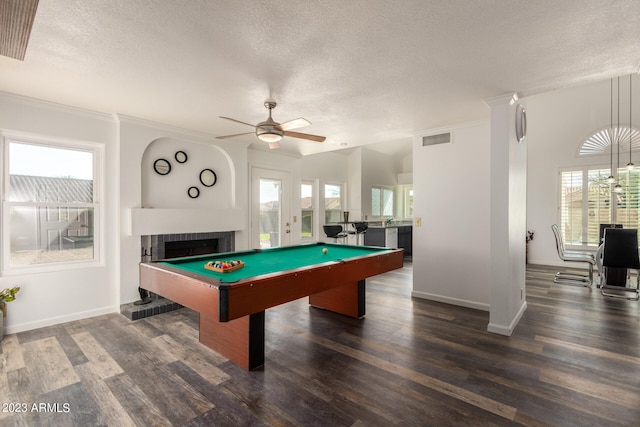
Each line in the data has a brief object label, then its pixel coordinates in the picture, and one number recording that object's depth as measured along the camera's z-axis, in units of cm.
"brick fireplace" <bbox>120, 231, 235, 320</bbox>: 370
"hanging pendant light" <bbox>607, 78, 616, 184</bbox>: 600
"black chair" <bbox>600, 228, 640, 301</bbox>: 420
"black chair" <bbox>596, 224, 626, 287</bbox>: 470
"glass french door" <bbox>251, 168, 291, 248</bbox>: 547
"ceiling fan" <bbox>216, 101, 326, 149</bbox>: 284
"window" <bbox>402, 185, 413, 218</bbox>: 1001
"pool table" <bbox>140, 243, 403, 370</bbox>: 186
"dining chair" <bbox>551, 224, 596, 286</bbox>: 484
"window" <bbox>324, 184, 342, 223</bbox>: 805
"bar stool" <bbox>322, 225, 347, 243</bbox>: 602
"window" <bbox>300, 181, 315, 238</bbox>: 757
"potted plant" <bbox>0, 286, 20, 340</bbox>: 304
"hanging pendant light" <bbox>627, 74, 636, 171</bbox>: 525
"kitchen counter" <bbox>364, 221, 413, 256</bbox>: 766
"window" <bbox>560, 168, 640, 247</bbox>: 590
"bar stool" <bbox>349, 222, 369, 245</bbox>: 723
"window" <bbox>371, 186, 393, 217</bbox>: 888
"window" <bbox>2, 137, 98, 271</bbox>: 328
